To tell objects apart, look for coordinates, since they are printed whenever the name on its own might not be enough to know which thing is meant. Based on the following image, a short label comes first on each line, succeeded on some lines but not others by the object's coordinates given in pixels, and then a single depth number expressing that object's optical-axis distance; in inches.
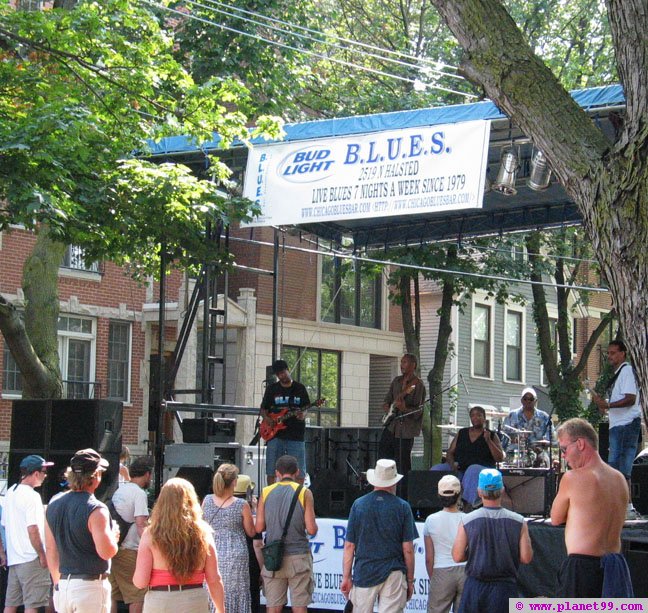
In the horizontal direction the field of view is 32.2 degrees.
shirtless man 283.4
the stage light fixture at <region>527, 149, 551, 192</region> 550.0
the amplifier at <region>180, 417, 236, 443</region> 585.0
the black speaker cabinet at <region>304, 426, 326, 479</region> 687.1
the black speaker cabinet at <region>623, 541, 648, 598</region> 380.4
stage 385.7
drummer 607.6
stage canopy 519.8
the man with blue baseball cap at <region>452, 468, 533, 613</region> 329.4
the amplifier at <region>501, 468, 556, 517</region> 506.3
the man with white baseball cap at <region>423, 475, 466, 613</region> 386.9
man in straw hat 365.7
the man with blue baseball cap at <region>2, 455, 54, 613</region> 404.2
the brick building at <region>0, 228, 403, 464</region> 982.4
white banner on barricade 476.7
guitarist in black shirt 547.2
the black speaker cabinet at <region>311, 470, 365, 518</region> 519.5
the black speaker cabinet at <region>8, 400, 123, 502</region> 491.5
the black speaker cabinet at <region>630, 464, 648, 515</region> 460.3
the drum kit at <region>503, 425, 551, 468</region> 595.2
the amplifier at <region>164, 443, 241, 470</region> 558.9
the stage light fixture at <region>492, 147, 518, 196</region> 551.2
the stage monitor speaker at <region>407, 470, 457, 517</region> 520.4
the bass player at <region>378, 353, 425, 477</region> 564.1
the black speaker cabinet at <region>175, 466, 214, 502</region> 521.7
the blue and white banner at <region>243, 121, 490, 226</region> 517.3
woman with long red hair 269.0
